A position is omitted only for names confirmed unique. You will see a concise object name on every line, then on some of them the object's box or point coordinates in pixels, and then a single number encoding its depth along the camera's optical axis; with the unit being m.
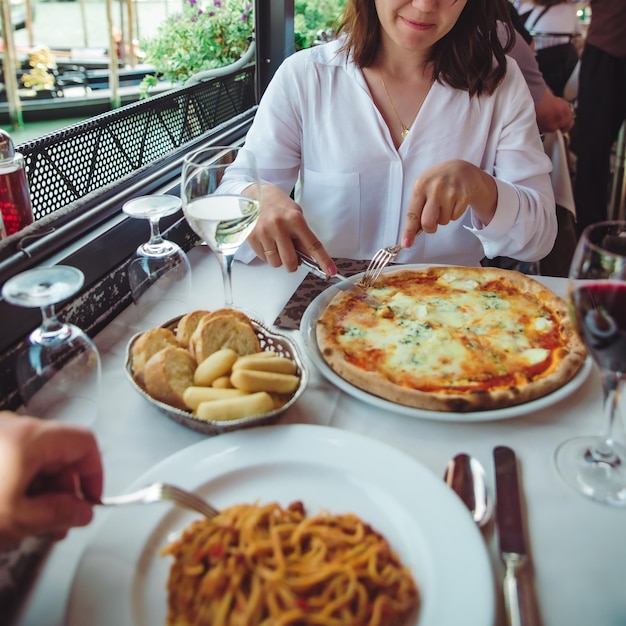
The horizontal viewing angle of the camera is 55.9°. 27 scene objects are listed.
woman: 1.66
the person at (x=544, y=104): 2.52
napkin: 1.14
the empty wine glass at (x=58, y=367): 0.82
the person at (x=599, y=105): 3.64
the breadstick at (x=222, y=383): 0.83
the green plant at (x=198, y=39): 2.59
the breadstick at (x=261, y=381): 0.81
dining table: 0.62
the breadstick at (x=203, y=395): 0.81
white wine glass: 1.02
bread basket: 0.78
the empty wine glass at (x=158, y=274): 1.17
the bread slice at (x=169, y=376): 0.83
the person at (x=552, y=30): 3.46
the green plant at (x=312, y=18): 2.98
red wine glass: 0.71
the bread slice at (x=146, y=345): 0.88
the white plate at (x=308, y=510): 0.58
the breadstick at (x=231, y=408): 0.79
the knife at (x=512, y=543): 0.60
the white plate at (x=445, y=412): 0.87
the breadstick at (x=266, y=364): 0.83
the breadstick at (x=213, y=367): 0.84
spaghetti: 0.55
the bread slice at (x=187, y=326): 0.95
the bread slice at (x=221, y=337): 0.90
